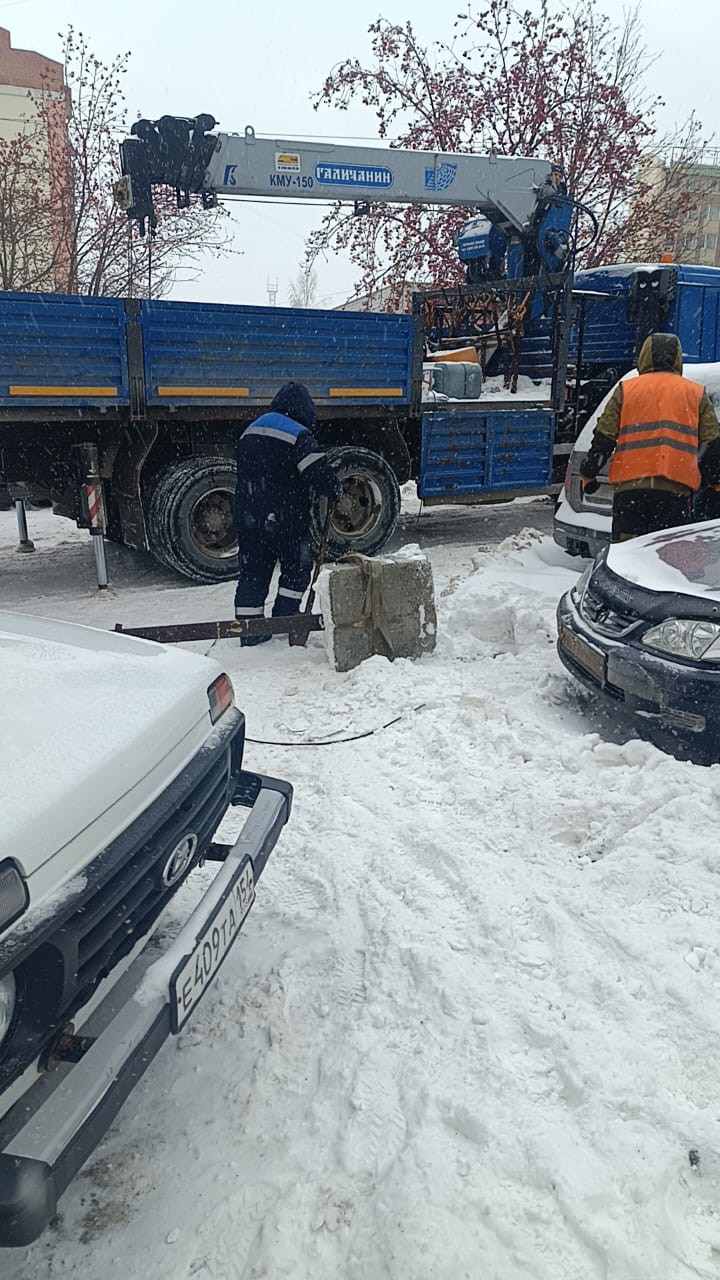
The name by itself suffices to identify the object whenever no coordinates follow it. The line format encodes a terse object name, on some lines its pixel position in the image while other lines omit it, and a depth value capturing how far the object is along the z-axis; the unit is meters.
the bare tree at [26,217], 11.64
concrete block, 4.95
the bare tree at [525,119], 14.44
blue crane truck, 6.47
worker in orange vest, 5.04
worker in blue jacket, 5.45
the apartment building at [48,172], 12.05
